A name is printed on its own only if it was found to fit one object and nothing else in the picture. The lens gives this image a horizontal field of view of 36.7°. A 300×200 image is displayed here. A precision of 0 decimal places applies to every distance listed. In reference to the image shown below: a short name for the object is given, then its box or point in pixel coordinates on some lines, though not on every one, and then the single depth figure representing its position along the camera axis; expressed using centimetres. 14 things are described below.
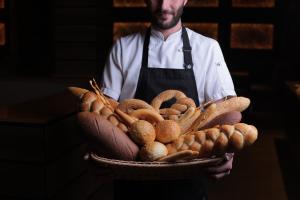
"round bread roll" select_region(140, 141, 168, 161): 139
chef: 193
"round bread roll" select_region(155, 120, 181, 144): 147
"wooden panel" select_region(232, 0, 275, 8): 792
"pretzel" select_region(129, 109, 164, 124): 156
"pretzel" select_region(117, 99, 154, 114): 163
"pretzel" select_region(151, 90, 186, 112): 171
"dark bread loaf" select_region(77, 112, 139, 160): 143
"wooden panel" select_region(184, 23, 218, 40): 823
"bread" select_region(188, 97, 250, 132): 159
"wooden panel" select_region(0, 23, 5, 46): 944
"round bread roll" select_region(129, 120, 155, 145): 145
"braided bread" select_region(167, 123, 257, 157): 143
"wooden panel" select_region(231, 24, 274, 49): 804
